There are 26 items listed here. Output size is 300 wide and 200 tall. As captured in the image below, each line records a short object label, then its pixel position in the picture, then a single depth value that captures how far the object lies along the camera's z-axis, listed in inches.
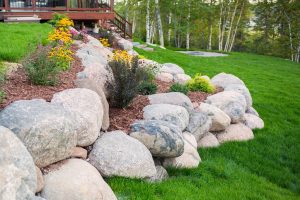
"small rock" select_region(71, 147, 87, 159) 187.2
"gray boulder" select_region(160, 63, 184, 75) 451.8
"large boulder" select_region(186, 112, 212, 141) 284.4
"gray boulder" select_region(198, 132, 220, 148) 298.8
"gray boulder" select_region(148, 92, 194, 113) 290.7
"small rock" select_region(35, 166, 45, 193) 154.0
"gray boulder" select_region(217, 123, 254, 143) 322.3
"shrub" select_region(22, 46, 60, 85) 243.9
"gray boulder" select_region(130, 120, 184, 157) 222.8
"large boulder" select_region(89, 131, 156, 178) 193.2
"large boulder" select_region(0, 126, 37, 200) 125.4
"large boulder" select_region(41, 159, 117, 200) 156.9
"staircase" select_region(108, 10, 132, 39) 868.6
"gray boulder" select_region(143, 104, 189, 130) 256.5
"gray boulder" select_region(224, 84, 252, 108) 385.4
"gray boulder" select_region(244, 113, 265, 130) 359.9
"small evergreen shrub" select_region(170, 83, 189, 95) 347.3
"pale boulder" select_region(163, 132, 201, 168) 237.2
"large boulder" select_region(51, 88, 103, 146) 193.8
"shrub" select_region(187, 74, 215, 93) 384.0
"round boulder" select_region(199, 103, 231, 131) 311.1
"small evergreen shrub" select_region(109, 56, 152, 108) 268.8
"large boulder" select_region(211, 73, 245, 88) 426.1
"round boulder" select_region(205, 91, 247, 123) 335.1
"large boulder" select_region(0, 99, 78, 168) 157.5
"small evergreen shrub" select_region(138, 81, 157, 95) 331.9
